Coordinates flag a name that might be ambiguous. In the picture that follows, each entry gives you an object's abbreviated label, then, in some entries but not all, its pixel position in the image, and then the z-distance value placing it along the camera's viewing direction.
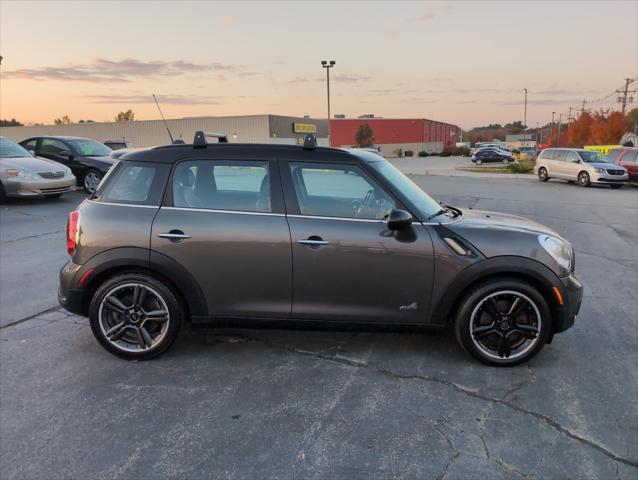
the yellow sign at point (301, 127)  68.44
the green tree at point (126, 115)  103.62
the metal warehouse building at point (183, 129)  60.16
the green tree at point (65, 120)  109.48
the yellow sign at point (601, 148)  34.59
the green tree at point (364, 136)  75.75
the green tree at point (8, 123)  95.26
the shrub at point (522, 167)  31.13
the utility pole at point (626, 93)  74.88
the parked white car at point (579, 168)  20.38
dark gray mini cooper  3.58
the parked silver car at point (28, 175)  11.55
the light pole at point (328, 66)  42.19
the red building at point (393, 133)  78.50
